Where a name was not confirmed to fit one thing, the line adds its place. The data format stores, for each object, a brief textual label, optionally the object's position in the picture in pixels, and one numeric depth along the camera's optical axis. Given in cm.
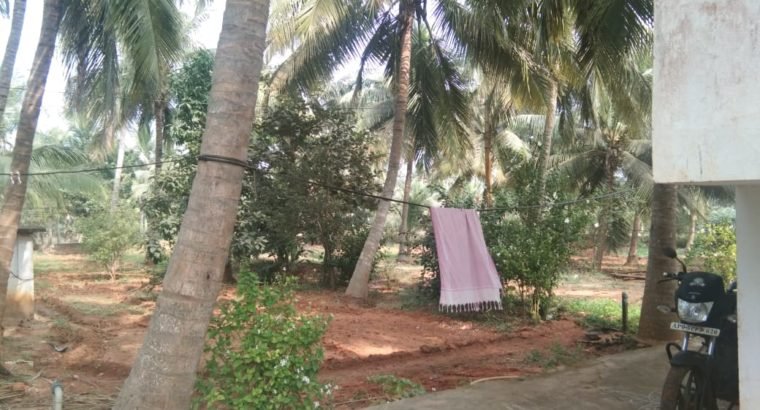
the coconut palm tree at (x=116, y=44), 730
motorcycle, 379
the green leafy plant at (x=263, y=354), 347
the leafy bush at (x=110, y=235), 1548
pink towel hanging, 747
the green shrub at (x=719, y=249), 1138
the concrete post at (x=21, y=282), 868
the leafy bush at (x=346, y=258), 1323
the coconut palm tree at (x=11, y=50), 663
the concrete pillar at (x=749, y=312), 358
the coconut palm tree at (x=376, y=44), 1114
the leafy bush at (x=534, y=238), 920
